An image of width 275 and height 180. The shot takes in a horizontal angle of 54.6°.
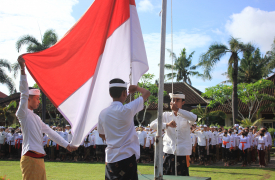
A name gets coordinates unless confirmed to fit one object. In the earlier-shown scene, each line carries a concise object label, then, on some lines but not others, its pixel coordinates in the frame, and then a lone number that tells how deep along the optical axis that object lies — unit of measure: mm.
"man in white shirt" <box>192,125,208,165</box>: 14609
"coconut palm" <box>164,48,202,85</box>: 40347
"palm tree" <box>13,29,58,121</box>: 25270
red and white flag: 4094
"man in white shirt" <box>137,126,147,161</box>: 16219
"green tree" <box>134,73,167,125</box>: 30786
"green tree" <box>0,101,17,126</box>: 29375
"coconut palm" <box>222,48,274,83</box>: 37438
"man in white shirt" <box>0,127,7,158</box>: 18062
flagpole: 3584
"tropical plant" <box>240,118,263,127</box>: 21906
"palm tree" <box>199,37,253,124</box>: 22172
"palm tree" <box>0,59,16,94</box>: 29016
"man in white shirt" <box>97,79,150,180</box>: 3018
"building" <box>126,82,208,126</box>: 33725
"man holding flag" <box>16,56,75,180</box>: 3619
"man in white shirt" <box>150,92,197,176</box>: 4820
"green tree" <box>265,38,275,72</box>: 23984
